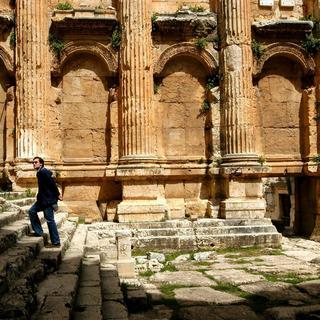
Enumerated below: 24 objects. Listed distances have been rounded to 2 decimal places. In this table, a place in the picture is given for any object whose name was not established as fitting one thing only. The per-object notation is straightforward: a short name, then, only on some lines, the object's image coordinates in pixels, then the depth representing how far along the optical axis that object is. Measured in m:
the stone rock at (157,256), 10.83
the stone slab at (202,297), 7.23
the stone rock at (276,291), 7.46
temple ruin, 13.66
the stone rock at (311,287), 7.71
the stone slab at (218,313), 6.42
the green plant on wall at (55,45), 14.20
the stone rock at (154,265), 9.94
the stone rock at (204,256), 11.19
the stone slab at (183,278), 8.63
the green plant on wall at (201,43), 14.62
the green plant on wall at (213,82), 14.76
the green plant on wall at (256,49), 14.93
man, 7.59
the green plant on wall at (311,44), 15.11
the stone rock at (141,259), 10.47
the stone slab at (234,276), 8.67
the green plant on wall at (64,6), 14.29
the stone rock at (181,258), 11.02
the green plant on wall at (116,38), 14.34
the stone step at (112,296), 5.57
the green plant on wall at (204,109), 14.78
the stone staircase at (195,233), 12.18
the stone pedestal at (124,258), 8.51
